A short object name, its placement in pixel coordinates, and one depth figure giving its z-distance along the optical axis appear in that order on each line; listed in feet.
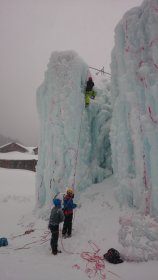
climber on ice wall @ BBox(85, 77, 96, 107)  37.49
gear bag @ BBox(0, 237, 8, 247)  24.05
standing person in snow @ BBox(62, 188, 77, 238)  24.68
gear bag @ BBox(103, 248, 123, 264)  18.90
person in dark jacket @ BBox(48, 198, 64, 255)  21.47
